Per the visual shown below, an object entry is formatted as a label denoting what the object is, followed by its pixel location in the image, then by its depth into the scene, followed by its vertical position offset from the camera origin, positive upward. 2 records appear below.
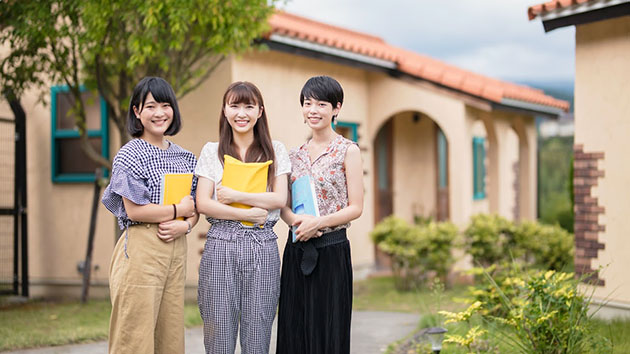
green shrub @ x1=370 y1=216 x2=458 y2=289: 9.07 -1.01
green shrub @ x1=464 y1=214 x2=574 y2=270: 9.21 -0.96
